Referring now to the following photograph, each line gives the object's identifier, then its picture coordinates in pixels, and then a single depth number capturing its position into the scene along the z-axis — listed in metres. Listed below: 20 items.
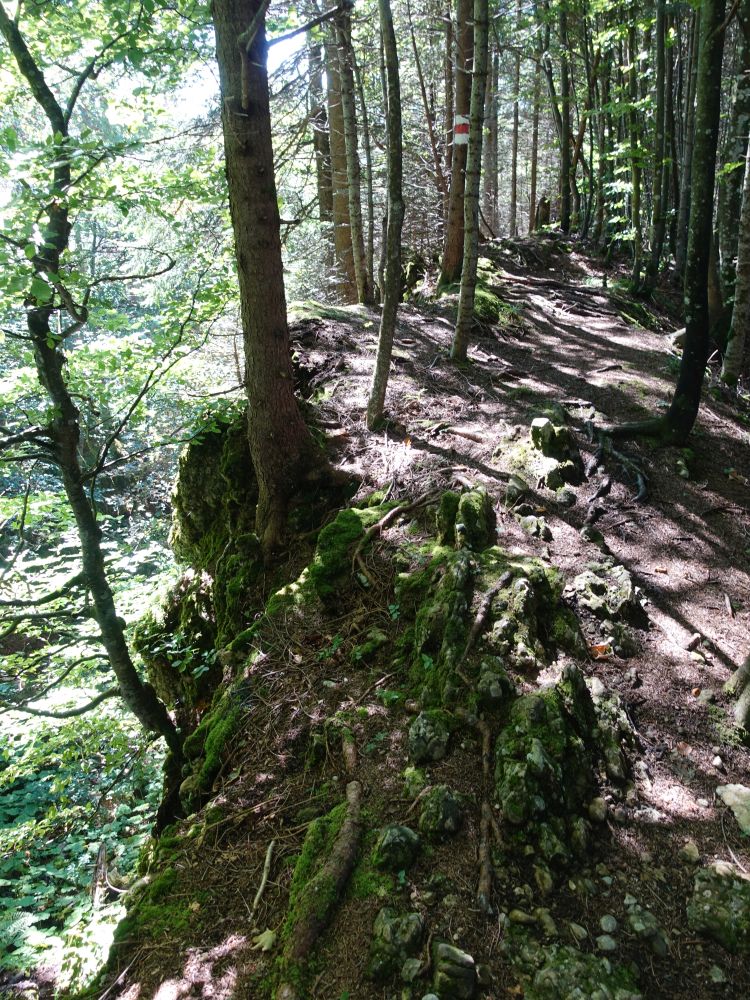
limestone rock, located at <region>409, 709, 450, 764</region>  3.22
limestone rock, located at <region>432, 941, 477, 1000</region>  2.28
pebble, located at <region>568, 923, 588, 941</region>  2.46
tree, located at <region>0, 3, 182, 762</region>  4.14
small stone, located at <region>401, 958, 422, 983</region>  2.35
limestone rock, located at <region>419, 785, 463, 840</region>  2.85
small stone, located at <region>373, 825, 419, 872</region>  2.75
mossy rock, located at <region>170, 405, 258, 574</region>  6.43
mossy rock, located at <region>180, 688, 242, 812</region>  3.83
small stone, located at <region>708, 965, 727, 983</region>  2.35
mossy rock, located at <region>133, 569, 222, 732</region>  5.84
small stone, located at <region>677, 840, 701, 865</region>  2.78
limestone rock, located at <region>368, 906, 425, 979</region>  2.40
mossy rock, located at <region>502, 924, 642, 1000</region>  2.26
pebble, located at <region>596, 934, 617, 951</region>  2.43
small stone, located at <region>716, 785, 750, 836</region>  2.94
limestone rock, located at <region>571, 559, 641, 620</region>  4.10
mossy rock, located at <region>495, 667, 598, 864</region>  2.82
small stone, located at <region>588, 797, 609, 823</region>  2.95
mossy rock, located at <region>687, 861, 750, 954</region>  2.46
